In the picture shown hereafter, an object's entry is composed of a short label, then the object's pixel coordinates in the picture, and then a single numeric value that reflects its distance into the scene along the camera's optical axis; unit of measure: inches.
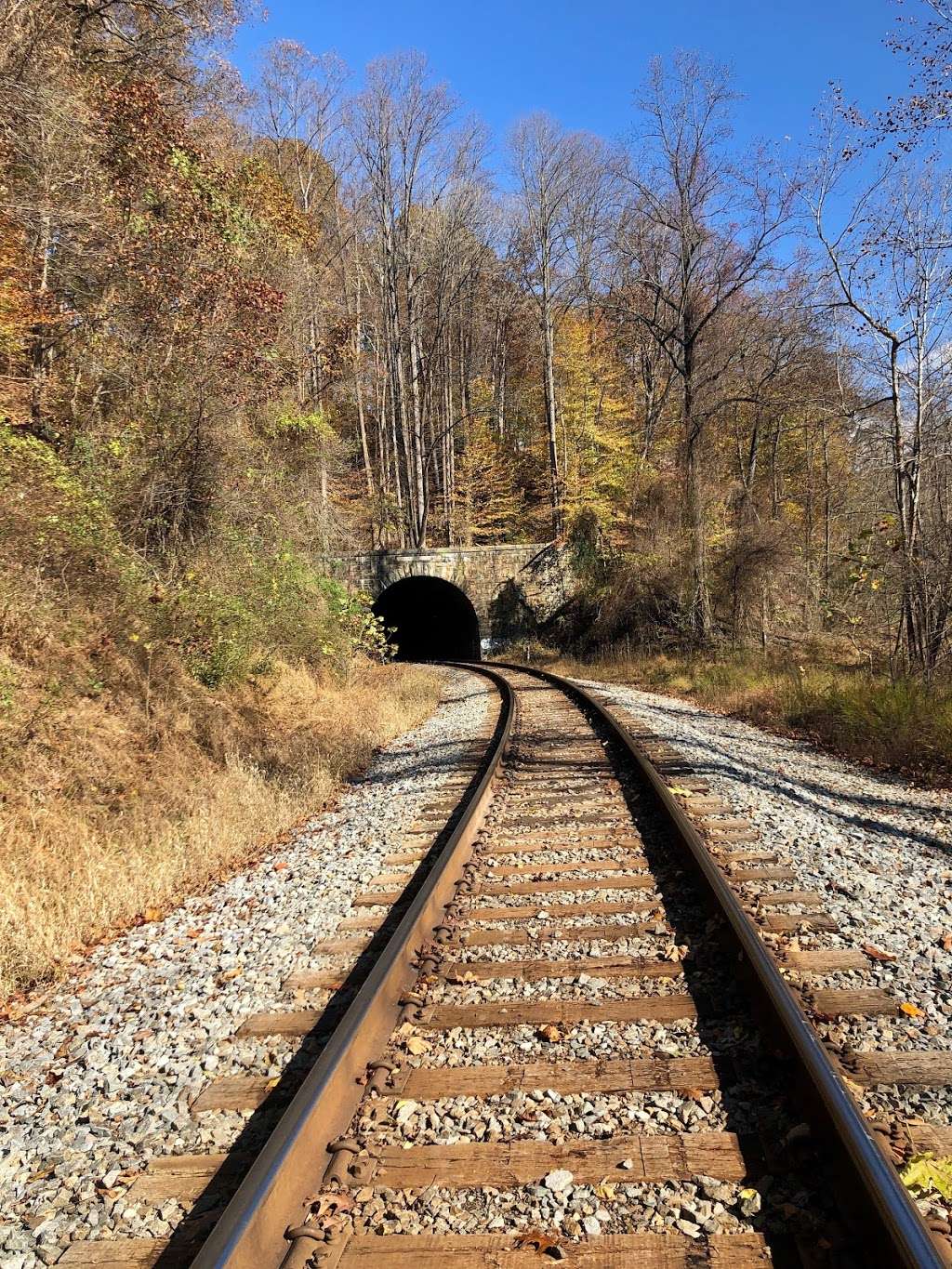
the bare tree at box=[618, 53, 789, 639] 740.0
